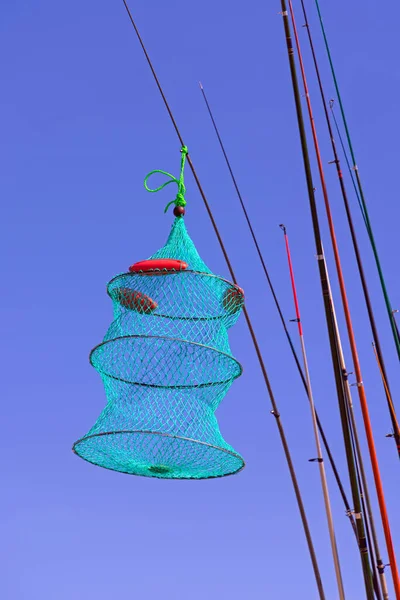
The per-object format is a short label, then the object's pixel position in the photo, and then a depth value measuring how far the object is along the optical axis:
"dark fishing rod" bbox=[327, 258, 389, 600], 4.16
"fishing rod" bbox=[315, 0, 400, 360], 5.02
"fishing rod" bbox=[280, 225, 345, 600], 3.85
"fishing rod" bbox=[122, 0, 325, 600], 4.02
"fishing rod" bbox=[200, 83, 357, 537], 4.96
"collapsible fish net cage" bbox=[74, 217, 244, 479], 4.85
